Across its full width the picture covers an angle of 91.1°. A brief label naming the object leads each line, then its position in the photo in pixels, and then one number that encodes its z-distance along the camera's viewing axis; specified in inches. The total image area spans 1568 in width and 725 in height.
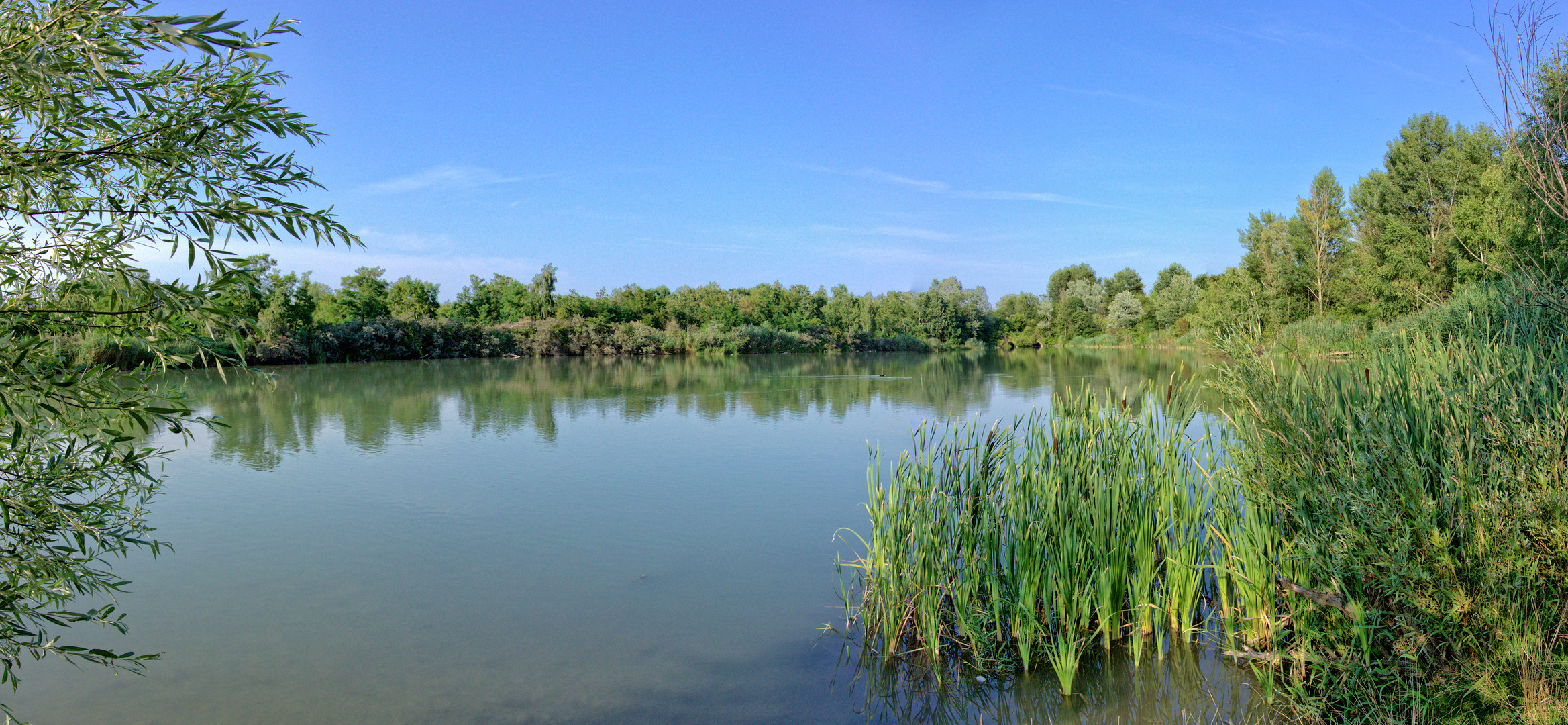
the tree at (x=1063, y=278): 2982.3
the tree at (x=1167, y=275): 2544.3
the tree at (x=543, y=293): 1825.8
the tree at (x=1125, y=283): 2709.2
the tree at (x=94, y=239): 92.4
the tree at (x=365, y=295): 1488.7
